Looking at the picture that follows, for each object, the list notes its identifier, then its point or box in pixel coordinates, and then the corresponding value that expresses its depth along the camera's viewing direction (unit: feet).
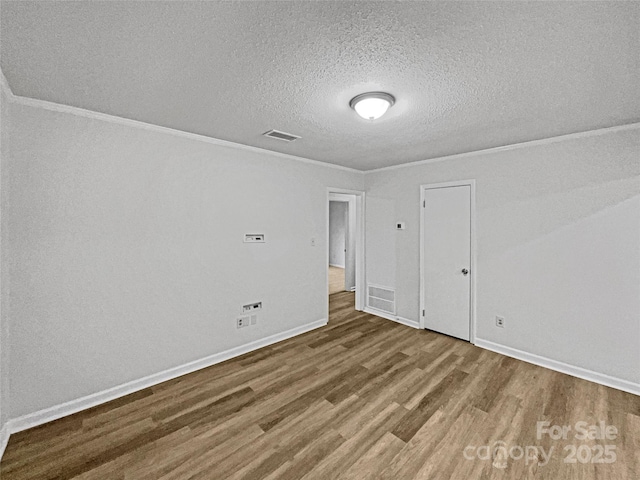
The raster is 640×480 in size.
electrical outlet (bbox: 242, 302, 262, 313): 11.41
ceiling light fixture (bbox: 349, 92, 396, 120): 6.67
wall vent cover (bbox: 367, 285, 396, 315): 15.39
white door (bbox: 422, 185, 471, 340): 12.39
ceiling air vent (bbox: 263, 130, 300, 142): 9.66
